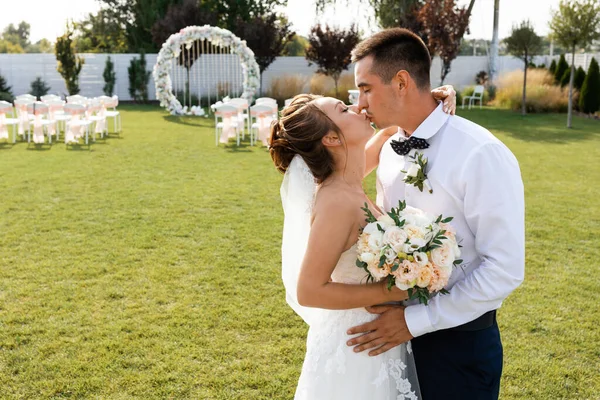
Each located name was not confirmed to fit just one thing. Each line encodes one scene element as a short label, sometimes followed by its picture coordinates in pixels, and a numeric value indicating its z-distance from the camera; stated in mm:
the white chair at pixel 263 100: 16300
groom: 2090
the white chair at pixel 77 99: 17766
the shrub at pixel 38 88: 29125
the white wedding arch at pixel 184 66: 22672
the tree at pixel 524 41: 22969
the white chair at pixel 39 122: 14609
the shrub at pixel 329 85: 26786
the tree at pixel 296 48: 51538
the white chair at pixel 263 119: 14453
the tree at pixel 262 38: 28766
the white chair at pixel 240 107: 15266
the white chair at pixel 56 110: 15225
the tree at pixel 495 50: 28766
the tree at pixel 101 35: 43469
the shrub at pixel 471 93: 26562
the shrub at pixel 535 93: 22516
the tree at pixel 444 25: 25703
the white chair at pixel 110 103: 16753
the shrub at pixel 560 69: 24339
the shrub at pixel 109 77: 29391
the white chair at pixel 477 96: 25097
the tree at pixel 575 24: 17984
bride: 2186
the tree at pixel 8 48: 52850
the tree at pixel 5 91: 27145
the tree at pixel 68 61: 27203
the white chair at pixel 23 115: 15273
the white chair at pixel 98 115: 15547
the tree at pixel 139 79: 29125
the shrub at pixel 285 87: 26656
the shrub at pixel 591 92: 21328
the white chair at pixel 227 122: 14539
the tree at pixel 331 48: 27375
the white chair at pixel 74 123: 14580
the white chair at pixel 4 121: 14941
